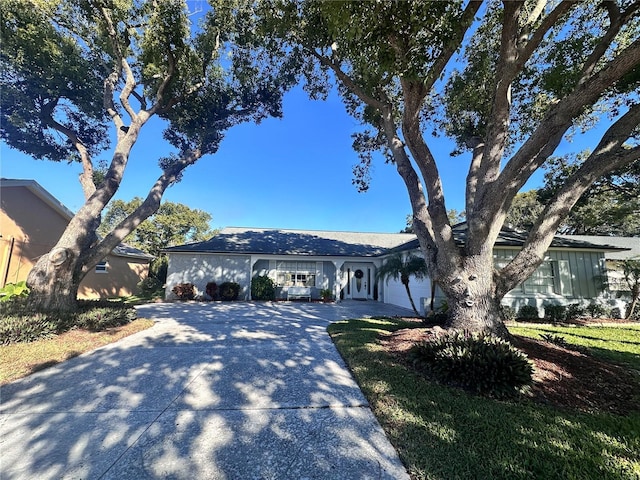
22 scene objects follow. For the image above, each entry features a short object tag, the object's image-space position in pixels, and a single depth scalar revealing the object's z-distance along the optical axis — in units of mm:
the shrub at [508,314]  9906
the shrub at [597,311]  10914
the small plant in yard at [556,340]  5816
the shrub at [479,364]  3621
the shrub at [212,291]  14695
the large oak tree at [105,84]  8117
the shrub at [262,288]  15219
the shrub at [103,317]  6969
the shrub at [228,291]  14688
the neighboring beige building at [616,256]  11375
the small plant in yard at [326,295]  15430
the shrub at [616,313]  10977
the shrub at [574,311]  10711
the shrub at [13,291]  6766
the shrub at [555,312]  10235
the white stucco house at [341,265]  11078
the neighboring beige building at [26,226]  10375
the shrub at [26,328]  5523
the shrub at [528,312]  10578
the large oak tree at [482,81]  4559
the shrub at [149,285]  17594
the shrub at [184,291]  14461
